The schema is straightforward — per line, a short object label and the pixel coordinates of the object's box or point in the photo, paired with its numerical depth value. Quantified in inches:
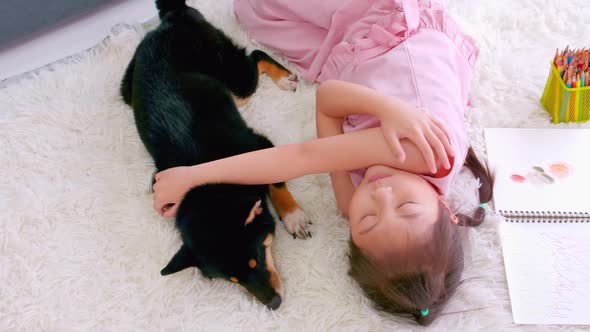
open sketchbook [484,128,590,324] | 41.4
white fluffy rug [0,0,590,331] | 42.3
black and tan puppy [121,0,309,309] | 39.4
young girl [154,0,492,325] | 36.4
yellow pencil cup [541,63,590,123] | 47.3
